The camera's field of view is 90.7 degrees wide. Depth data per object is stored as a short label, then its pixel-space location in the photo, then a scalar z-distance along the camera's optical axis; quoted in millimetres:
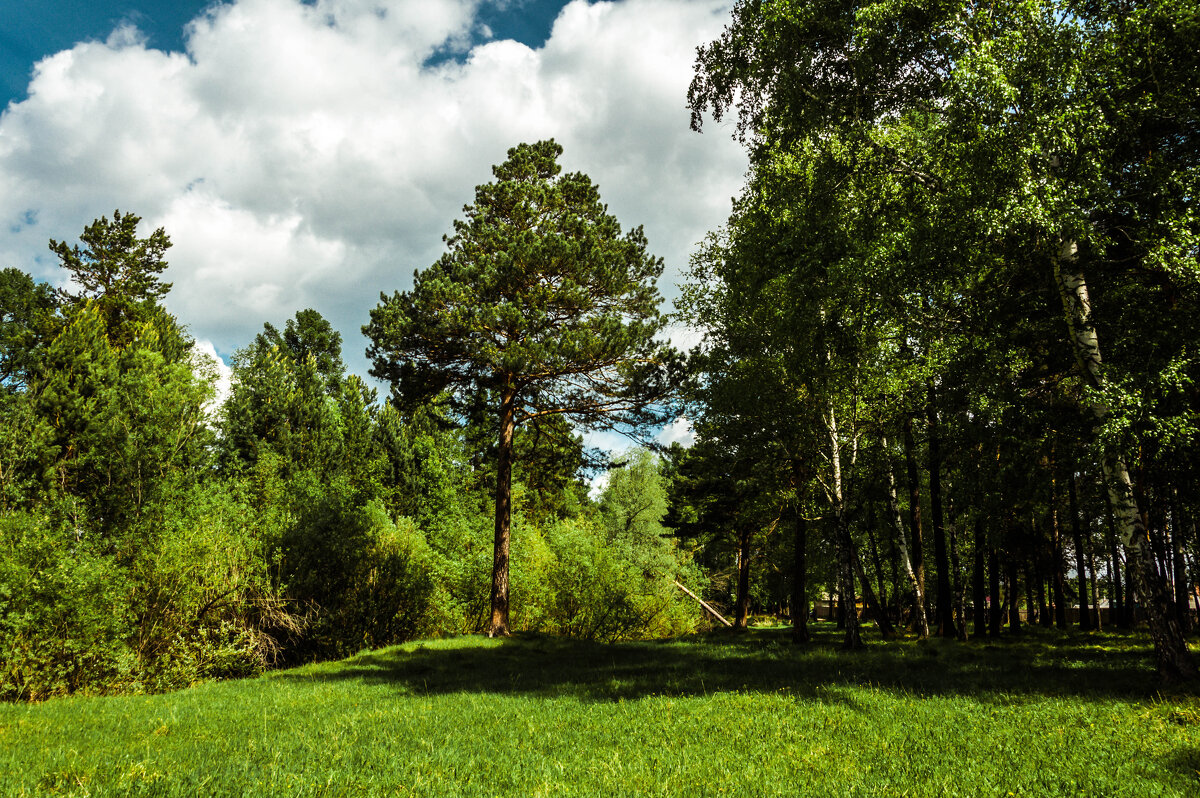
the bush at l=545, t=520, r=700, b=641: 23875
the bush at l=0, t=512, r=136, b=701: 12773
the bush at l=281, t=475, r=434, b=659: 20031
